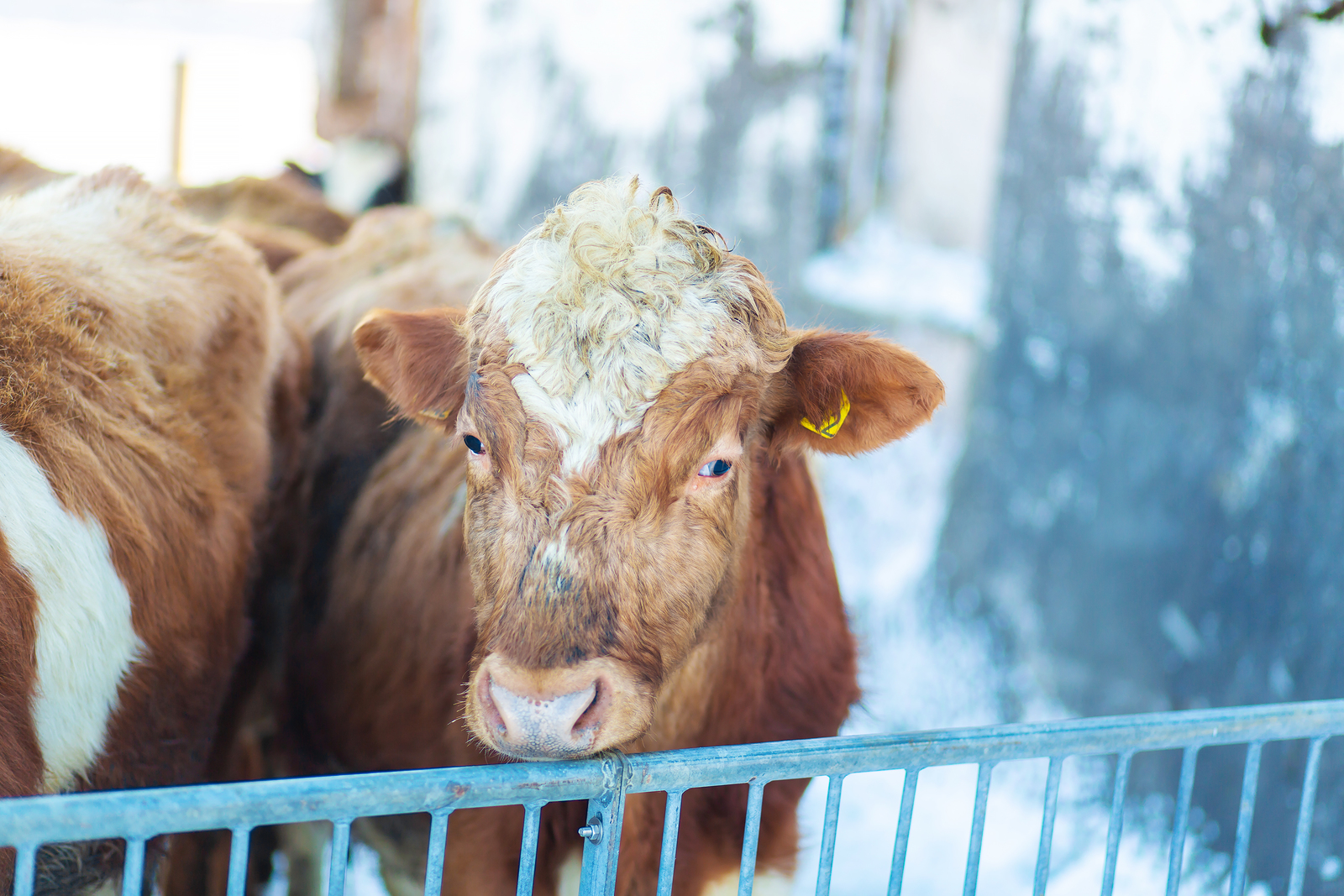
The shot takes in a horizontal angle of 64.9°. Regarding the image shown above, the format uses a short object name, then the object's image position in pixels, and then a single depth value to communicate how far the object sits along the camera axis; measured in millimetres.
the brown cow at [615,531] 1604
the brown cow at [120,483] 1732
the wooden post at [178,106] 10555
